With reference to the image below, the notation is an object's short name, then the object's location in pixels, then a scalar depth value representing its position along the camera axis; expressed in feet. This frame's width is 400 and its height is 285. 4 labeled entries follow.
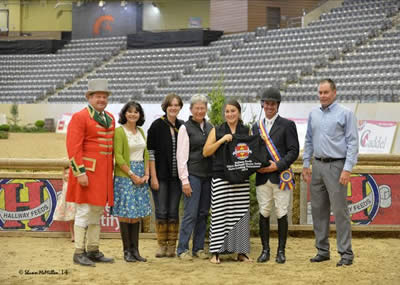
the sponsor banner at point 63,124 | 96.53
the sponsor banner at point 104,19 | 133.80
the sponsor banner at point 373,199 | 29.37
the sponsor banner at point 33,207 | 29.04
